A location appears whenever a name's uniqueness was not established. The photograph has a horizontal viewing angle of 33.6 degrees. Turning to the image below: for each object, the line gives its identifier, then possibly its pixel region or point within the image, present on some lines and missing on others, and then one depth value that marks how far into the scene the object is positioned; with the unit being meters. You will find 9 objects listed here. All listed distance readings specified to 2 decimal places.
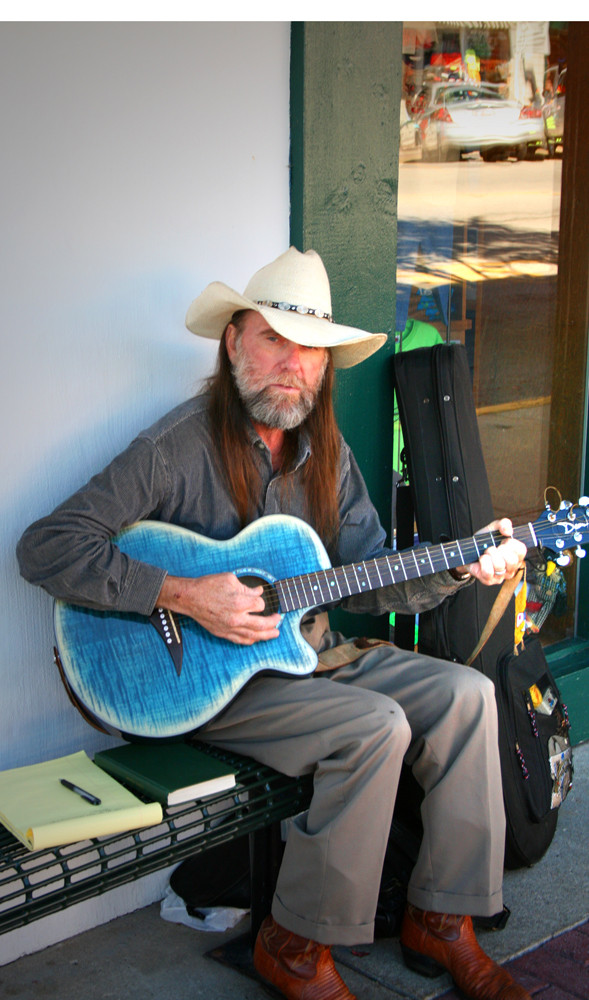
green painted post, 2.68
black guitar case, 2.69
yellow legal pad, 1.78
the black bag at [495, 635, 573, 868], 2.63
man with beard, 2.10
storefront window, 3.34
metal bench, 1.79
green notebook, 1.97
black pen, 1.91
